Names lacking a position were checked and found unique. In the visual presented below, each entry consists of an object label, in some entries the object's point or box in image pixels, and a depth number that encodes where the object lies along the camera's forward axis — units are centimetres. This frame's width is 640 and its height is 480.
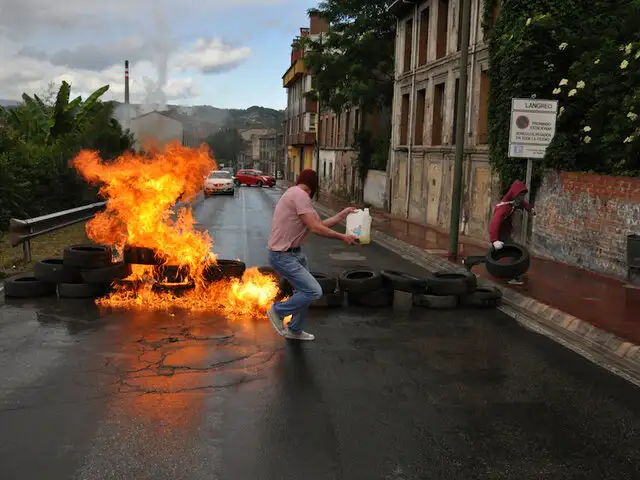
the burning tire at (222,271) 943
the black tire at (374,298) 945
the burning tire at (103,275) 934
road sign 1246
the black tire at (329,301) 934
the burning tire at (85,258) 935
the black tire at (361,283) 933
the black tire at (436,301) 949
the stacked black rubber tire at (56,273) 943
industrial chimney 6160
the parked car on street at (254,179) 5944
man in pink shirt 695
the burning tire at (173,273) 942
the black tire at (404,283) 947
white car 4140
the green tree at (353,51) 3075
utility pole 1369
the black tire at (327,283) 939
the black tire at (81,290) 943
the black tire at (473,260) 1154
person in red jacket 1100
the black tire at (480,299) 972
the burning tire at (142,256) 946
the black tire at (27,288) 945
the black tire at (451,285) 952
